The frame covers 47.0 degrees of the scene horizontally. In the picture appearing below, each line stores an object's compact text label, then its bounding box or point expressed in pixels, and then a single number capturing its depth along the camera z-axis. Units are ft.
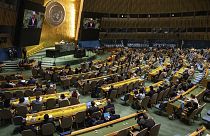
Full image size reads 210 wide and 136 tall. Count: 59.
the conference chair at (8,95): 42.19
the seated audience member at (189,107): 39.67
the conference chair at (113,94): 48.76
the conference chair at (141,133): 27.77
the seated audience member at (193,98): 40.72
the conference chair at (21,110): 35.54
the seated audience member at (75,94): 42.91
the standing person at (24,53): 84.89
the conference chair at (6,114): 35.04
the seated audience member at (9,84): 48.22
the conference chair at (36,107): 37.50
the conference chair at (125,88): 53.35
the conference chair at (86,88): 53.16
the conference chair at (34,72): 66.39
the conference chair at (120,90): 51.79
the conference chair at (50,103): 39.68
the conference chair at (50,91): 45.96
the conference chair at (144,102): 43.86
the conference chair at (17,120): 32.78
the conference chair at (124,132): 26.83
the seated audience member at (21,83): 50.61
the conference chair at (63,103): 38.78
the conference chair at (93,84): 54.34
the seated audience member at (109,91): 48.74
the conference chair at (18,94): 43.47
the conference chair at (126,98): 47.83
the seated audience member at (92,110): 35.22
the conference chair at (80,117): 34.47
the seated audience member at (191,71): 68.95
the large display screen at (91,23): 128.77
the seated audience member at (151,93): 46.24
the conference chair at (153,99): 45.68
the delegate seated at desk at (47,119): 31.19
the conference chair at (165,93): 48.97
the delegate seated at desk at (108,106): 36.25
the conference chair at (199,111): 40.00
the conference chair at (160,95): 47.50
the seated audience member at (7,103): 37.03
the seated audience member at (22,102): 37.02
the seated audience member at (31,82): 51.98
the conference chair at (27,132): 27.32
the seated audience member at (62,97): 40.39
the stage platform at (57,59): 84.91
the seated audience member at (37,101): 37.75
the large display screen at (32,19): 79.25
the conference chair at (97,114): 33.88
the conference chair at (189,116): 39.09
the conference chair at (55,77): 62.63
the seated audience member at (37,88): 45.21
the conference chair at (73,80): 59.00
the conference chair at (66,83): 57.00
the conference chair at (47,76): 63.16
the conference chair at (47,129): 30.17
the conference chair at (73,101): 40.60
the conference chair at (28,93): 43.91
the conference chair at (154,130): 29.31
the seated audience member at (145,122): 29.40
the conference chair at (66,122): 32.80
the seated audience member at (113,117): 33.22
